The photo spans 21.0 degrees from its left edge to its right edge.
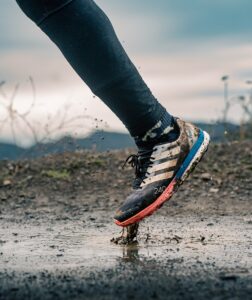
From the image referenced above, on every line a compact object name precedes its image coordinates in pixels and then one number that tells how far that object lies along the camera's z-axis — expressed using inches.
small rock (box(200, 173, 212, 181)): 201.2
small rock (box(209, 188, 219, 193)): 190.7
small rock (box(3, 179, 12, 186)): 210.2
